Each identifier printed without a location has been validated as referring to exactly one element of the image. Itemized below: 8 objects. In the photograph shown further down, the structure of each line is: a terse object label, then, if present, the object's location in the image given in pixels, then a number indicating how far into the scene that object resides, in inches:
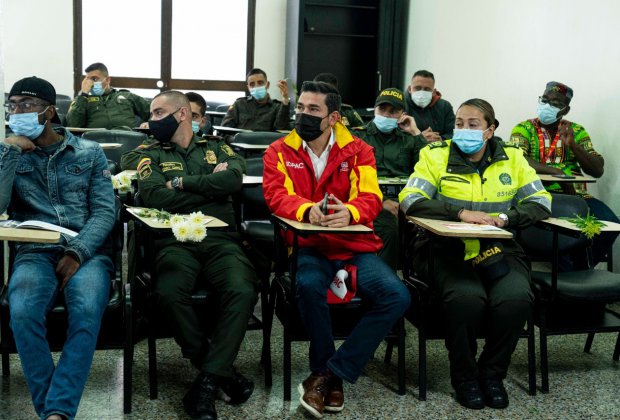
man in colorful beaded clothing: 203.8
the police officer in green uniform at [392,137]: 186.2
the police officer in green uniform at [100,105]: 278.2
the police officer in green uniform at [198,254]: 118.9
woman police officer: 128.6
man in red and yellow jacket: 123.2
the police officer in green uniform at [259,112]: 294.8
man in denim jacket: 106.3
